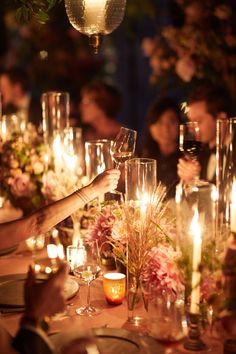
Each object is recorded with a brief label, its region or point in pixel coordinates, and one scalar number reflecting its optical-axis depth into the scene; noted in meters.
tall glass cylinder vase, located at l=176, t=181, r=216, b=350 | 1.87
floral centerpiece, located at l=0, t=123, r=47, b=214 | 3.29
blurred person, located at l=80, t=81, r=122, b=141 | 5.17
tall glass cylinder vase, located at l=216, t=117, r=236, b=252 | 2.49
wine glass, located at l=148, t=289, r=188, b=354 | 1.68
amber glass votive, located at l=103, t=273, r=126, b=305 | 2.28
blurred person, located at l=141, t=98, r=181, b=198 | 4.25
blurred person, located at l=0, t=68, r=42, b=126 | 6.53
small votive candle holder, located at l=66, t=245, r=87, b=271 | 2.29
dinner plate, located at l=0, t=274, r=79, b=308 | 2.24
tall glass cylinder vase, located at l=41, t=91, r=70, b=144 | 3.57
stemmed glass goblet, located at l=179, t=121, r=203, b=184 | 2.65
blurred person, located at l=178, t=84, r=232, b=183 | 3.54
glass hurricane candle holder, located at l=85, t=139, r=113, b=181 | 2.82
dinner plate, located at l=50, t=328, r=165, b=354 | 1.81
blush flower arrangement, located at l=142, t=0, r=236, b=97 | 4.46
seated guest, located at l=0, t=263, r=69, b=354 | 1.63
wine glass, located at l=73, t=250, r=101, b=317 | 2.24
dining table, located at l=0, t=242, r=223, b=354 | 1.96
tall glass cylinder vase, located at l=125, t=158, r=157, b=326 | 2.15
